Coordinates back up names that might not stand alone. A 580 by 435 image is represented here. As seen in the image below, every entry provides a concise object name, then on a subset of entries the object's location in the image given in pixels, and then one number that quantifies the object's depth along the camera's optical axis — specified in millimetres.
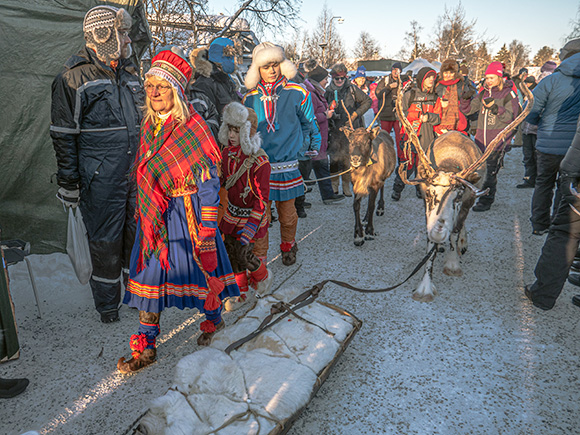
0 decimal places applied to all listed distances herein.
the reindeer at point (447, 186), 3871
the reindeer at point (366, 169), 5469
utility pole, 40156
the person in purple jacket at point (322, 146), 7145
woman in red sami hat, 2646
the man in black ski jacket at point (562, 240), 3463
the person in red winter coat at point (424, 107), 6402
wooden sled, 2043
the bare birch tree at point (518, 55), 57444
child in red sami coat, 3373
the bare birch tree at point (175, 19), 12891
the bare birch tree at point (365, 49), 53500
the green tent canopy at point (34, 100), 4340
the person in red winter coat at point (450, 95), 6148
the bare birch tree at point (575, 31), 29148
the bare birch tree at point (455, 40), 42106
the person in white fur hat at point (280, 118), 4320
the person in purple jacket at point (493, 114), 6840
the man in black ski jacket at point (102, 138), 3176
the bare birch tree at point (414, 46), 48225
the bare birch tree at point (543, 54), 61775
